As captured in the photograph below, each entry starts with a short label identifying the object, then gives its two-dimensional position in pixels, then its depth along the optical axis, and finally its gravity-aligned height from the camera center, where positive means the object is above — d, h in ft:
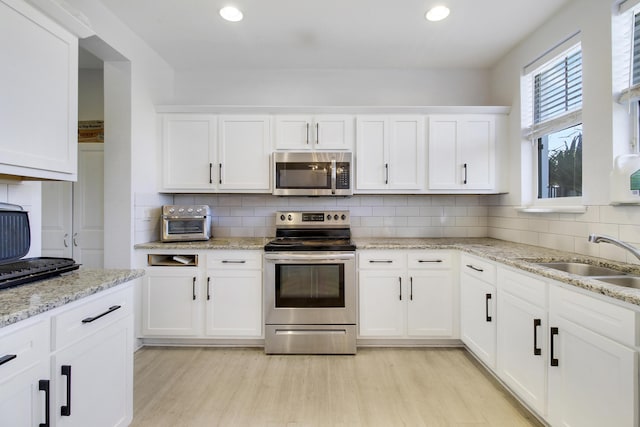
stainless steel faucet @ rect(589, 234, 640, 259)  5.02 -0.44
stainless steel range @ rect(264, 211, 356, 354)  8.66 -2.38
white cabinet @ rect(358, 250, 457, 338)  8.90 -2.33
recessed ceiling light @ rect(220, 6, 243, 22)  7.46 +4.96
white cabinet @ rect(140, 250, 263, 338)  8.86 -2.50
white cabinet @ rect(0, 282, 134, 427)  3.22 -1.89
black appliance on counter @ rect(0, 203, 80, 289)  4.37 -0.64
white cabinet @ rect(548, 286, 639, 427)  3.80 -2.05
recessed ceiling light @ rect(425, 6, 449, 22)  7.41 +4.95
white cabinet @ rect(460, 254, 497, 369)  7.16 -2.33
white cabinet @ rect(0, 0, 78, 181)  4.08 +1.72
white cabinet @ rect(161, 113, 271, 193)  9.87 +1.96
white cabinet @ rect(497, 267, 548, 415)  5.43 -2.34
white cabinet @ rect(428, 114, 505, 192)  9.86 +1.98
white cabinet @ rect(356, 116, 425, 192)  9.85 +1.97
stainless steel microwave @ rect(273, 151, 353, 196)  9.71 +1.27
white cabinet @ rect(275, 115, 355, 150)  9.84 +2.63
